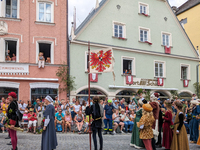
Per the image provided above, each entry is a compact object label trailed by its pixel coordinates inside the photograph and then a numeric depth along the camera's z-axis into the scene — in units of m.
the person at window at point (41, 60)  17.86
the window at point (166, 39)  25.06
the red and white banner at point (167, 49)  24.67
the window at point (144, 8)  23.81
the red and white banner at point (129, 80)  21.47
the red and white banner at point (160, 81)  23.50
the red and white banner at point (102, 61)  8.95
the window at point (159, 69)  24.08
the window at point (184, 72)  26.37
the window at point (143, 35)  23.55
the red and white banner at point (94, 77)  19.47
